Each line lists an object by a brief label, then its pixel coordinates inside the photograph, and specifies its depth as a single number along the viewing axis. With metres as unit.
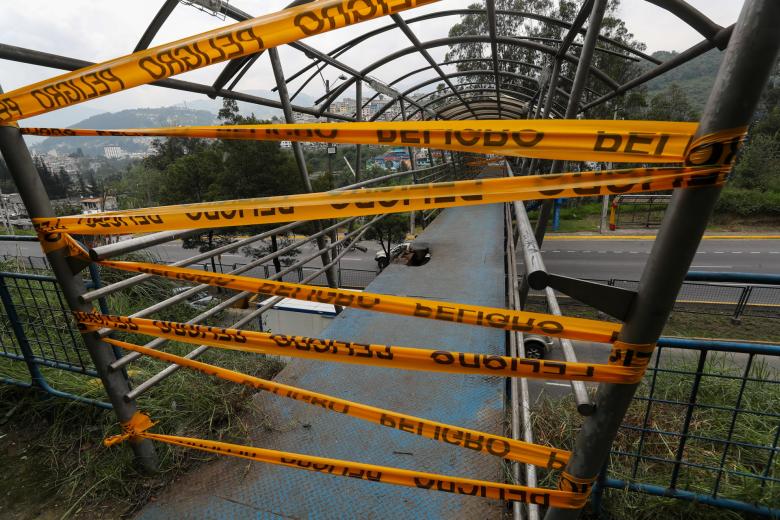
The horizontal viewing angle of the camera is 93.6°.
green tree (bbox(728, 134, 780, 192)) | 28.38
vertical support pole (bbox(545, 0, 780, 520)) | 0.80
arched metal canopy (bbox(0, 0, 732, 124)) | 2.13
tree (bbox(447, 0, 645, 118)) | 24.44
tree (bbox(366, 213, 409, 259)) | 21.77
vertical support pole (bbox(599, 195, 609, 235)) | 24.19
